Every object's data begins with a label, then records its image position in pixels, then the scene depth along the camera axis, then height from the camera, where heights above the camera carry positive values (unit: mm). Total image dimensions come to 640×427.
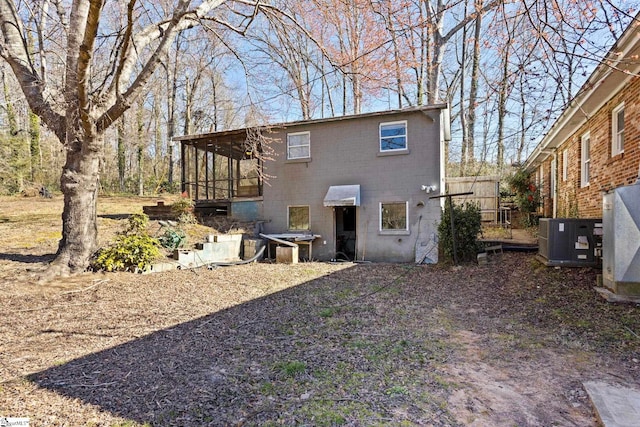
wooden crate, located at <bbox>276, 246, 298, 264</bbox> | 10859 -1433
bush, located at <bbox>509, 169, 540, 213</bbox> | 14953 +925
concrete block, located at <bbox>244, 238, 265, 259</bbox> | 11297 -1261
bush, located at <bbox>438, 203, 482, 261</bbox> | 9008 -550
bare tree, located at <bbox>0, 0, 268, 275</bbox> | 6691 +2386
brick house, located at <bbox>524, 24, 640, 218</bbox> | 5961 +1697
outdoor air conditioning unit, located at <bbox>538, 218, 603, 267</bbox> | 6504 -597
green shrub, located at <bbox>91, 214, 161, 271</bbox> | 7562 -1004
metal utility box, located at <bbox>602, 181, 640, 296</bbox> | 4668 -385
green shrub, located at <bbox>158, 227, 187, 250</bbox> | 9635 -832
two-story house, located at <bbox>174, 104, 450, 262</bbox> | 10711 +964
